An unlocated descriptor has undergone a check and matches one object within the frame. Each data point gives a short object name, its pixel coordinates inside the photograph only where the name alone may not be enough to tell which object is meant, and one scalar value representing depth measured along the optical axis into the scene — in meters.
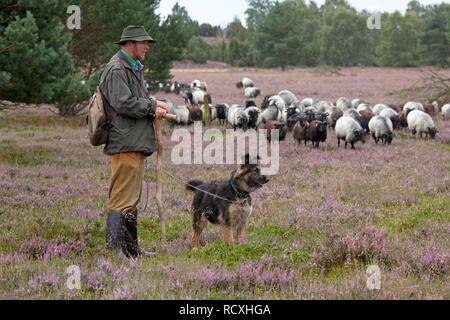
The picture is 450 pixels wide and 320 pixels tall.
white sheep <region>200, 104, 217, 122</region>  30.33
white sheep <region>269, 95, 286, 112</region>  30.05
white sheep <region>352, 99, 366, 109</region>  32.48
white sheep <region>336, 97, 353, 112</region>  30.67
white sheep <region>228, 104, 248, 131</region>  26.59
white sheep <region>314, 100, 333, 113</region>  29.59
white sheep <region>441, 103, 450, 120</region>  29.53
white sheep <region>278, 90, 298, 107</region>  34.77
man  7.52
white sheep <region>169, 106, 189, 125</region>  28.98
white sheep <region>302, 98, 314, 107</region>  32.49
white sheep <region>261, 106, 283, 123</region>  27.88
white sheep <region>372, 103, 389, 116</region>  28.68
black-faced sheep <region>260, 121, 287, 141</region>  22.89
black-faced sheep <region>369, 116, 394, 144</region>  21.81
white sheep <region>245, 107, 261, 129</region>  26.80
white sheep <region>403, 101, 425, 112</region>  28.17
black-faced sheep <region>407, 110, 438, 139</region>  23.28
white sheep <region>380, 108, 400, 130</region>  25.94
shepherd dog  8.22
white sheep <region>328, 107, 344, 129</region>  27.00
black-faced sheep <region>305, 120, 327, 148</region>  21.20
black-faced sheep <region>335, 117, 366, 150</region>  20.95
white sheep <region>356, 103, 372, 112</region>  28.61
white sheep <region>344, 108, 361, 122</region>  24.82
